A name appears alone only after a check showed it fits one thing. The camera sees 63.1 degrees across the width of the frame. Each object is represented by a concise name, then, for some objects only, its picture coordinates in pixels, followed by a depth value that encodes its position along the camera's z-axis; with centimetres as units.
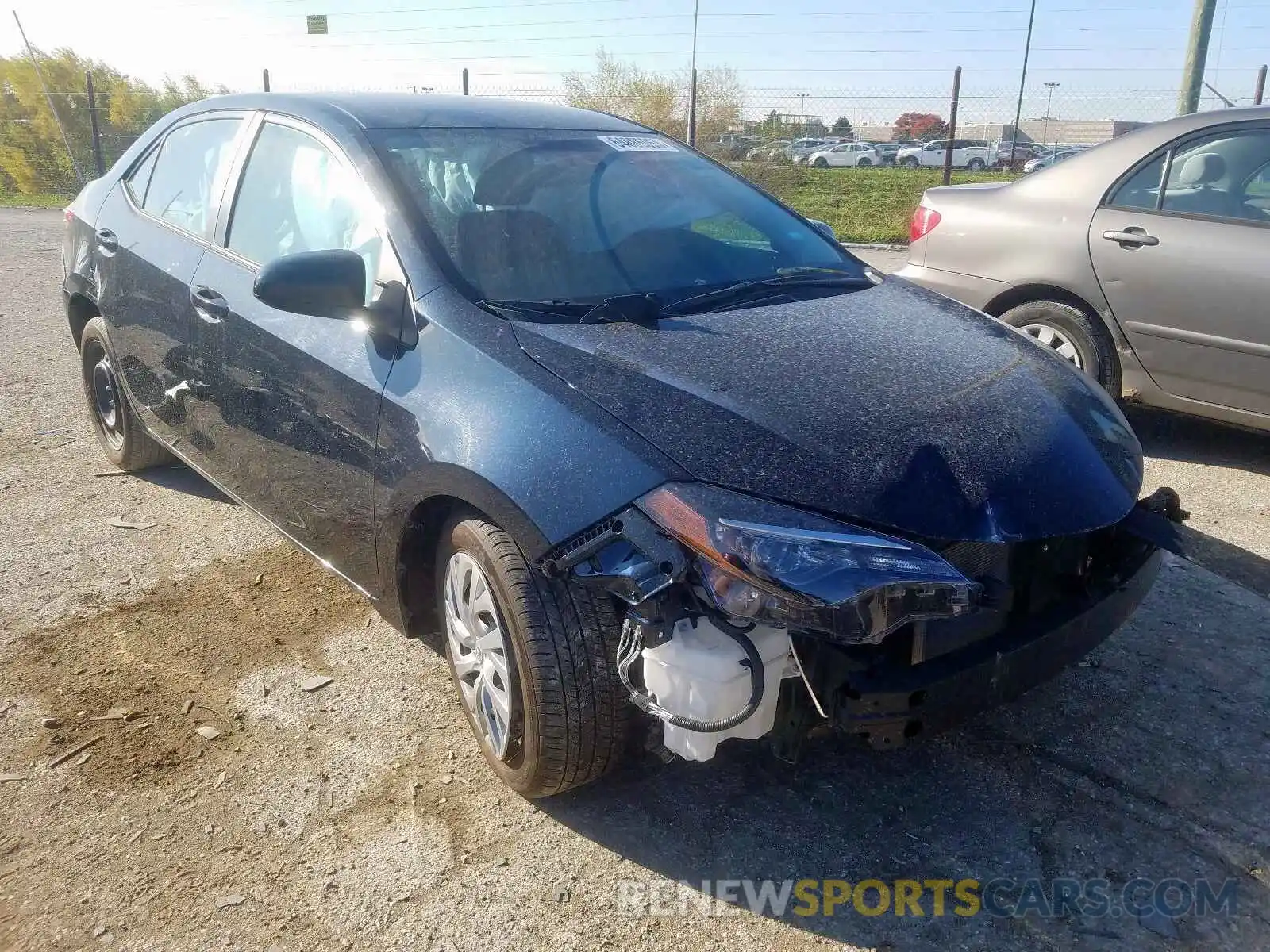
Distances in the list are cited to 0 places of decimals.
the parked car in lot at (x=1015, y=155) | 2019
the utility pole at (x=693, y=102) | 1456
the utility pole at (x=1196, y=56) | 894
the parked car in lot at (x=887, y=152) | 2231
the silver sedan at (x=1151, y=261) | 443
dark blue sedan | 206
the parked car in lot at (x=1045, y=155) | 1955
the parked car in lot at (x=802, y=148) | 1867
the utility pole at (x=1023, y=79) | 1497
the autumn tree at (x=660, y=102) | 1723
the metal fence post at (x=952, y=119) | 1360
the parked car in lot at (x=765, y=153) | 1797
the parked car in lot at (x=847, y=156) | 1972
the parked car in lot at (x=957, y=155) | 1820
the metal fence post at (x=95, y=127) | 1830
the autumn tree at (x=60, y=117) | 2081
